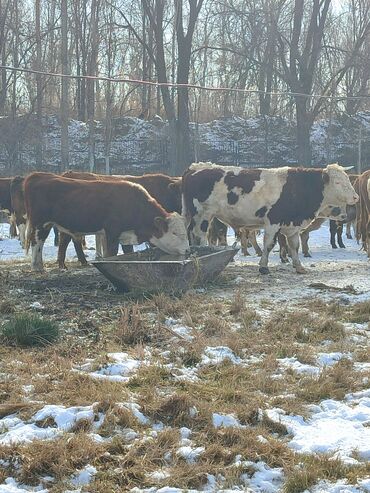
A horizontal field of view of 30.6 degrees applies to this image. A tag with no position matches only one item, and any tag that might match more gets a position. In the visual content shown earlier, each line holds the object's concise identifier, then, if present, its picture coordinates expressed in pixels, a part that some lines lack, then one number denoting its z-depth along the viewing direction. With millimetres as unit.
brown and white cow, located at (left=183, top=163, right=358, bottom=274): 12422
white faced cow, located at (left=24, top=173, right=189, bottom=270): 11195
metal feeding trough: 9141
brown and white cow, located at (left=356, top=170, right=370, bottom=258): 14533
